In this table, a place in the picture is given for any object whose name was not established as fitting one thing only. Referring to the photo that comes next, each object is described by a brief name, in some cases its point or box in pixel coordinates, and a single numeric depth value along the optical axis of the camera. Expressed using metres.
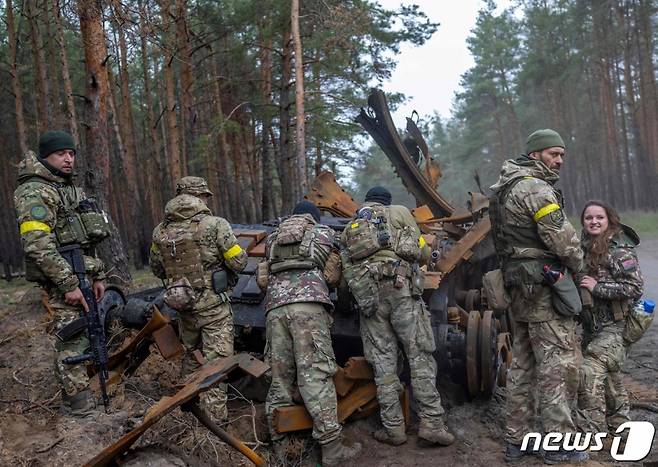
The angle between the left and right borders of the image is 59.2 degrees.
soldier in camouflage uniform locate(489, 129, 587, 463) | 4.14
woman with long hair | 4.52
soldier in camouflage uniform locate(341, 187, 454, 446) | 4.78
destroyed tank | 5.52
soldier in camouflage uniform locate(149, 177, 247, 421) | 4.96
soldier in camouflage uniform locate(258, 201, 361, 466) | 4.55
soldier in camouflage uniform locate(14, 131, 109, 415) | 4.20
